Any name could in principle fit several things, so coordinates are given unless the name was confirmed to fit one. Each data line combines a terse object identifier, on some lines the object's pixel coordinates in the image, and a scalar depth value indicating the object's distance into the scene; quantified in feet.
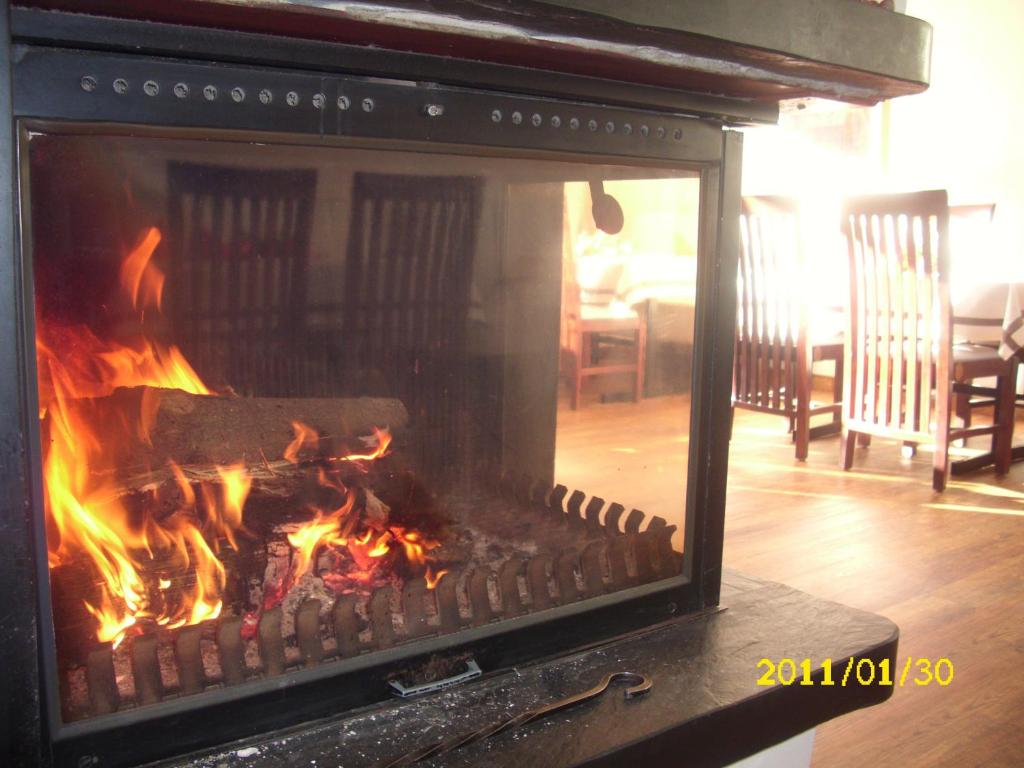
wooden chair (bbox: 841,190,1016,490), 9.68
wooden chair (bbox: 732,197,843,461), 10.81
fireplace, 3.08
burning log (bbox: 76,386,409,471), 3.48
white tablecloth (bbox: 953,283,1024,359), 10.60
